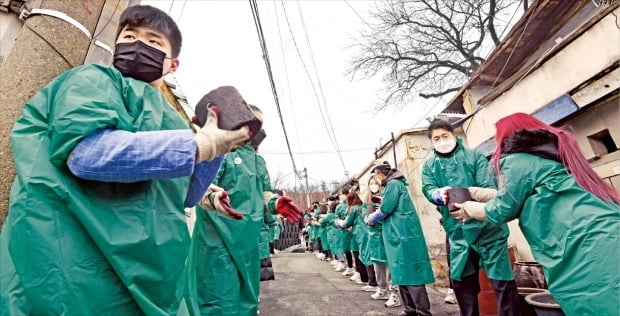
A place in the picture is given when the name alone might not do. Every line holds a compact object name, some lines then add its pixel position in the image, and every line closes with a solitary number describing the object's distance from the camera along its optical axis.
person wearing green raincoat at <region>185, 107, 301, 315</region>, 2.02
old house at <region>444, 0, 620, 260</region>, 3.27
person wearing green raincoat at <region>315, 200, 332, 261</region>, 12.09
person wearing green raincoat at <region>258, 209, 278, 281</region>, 3.86
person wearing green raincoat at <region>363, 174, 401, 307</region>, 5.32
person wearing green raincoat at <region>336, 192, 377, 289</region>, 6.41
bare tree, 11.91
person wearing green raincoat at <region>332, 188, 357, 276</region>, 8.51
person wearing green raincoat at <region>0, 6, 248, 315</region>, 0.79
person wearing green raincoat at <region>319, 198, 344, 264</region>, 9.75
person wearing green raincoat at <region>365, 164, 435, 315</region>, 3.46
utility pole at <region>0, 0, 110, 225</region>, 1.42
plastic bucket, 2.01
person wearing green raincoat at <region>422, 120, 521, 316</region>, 2.55
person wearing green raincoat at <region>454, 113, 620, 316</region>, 1.55
